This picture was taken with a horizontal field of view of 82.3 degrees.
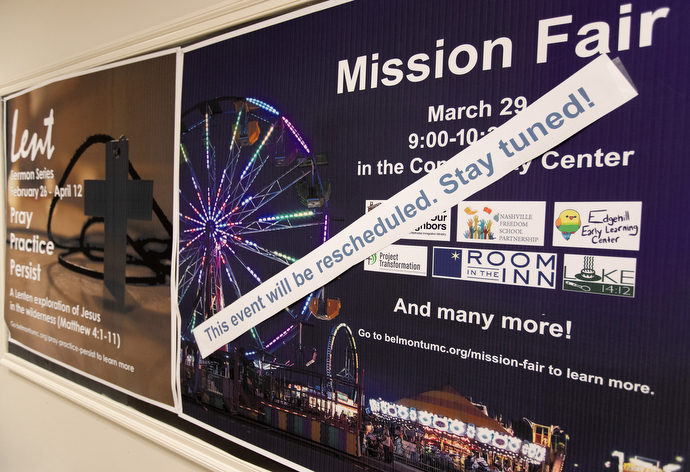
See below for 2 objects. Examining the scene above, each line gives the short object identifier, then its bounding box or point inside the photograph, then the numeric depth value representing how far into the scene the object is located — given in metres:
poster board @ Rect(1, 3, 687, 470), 0.69
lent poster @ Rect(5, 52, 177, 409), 1.40
